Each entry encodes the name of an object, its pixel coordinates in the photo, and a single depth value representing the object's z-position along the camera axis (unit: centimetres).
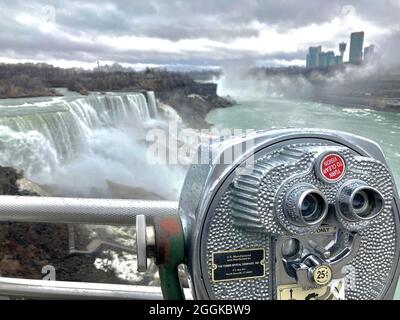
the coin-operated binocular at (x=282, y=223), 64
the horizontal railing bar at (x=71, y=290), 103
